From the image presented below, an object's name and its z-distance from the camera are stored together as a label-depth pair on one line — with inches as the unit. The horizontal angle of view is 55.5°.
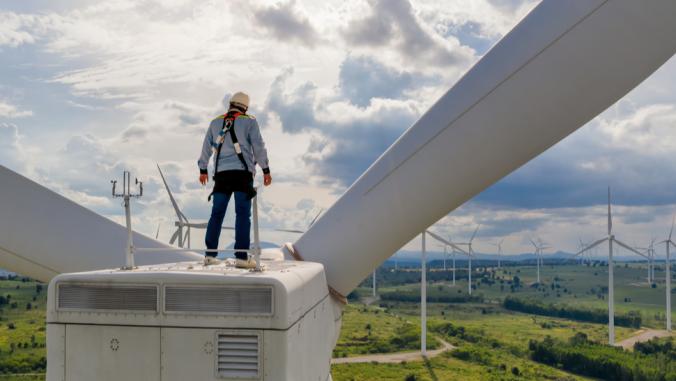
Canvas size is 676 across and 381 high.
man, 370.0
